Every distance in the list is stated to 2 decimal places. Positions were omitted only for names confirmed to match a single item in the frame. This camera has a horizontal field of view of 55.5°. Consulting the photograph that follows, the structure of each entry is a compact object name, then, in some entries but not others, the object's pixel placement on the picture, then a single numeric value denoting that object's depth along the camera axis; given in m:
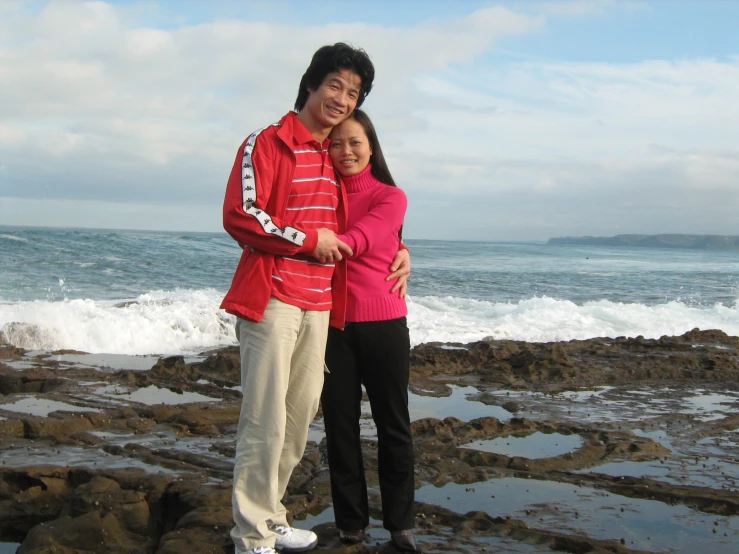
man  2.88
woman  3.18
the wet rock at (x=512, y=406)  6.42
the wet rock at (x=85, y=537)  3.23
